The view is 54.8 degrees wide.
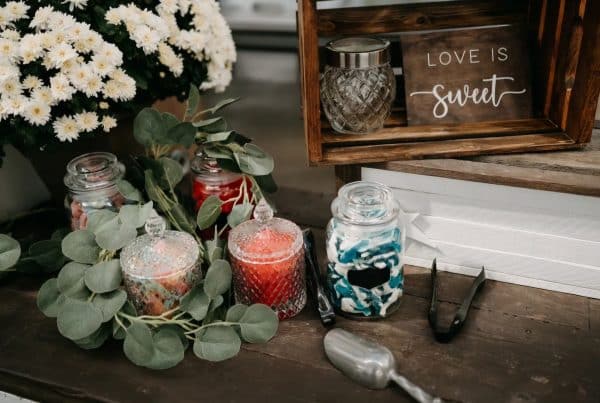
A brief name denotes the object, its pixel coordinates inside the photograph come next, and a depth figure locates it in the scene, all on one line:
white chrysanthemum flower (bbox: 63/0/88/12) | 1.02
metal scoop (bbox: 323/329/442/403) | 0.81
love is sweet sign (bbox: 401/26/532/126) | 1.07
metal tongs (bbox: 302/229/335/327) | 0.96
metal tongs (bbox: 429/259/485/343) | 0.91
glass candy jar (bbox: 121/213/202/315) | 0.91
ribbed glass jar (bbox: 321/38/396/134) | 1.01
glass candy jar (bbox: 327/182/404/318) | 0.90
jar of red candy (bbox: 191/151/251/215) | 1.08
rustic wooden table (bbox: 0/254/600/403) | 0.83
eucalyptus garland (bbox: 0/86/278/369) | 0.88
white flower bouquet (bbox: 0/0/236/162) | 0.99
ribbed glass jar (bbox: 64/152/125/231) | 1.05
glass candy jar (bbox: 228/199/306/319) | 0.93
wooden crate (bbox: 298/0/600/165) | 0.94
